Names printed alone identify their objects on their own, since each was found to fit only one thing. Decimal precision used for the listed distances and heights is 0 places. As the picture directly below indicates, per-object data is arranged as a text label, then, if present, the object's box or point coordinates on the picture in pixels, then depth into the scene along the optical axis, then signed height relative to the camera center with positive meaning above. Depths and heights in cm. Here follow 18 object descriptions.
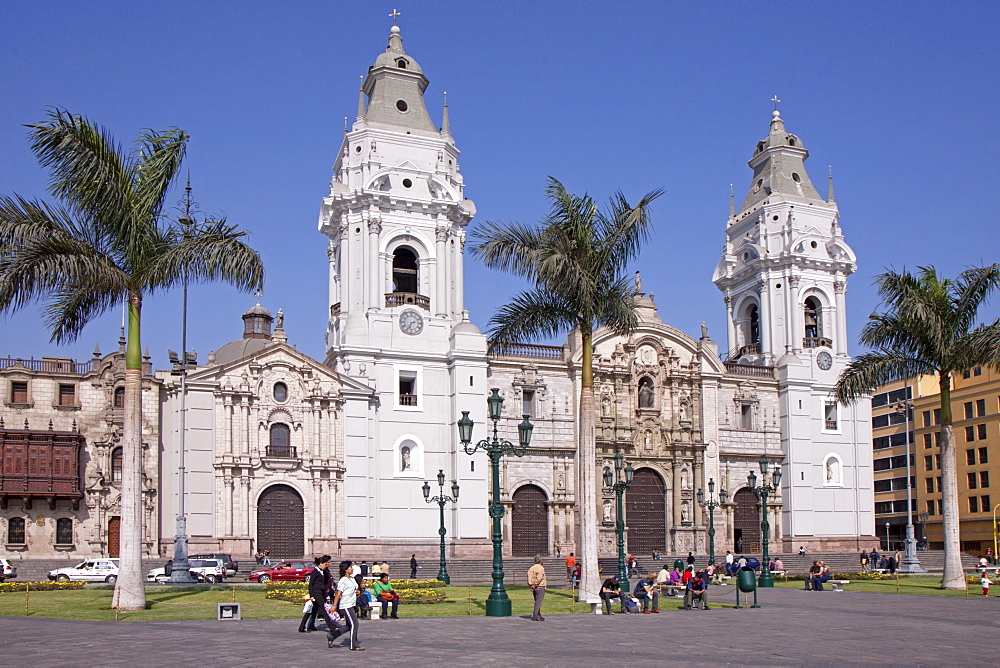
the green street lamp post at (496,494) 2562 -86
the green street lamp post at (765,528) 3875 -272
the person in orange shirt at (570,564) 4090 -403
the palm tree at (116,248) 2531 +521
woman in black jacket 1978 -226
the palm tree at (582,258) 3031 +561
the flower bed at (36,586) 3169 -358
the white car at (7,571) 4056 -394
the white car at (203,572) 4034 -406
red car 4178 -428
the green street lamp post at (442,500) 3990 -171
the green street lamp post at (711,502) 4360 -208
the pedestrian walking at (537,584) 2408 -282
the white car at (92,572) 4041 -398
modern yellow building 7356 -24
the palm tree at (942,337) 3584 +387
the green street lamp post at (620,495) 3147 -122
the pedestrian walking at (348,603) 1839 -242
